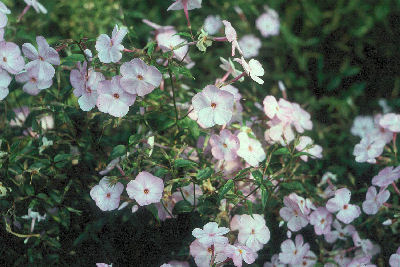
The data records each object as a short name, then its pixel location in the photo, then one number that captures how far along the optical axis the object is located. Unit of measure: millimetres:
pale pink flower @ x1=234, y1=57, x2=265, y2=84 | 510
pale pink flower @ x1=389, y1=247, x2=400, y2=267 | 553
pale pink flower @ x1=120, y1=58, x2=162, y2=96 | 500
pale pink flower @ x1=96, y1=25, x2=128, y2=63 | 502
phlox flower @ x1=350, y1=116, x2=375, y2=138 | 753
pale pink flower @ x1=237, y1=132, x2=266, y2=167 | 561
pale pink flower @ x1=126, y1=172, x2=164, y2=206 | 516
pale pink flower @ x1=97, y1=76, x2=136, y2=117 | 508
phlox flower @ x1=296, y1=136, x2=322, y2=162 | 599
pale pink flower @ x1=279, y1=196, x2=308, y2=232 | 569
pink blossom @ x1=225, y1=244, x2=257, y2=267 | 501
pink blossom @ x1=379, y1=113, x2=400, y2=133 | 617
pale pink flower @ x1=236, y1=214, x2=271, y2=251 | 549
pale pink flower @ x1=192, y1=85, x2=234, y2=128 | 512
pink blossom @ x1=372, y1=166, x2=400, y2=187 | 567
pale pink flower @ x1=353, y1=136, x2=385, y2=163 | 607
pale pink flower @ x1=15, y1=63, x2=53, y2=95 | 526
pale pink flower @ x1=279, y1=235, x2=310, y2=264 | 576
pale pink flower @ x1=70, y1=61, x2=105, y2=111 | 520
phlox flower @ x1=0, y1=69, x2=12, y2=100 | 527
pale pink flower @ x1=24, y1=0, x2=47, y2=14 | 568
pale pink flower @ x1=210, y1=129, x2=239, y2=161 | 551
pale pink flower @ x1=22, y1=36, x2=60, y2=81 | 512
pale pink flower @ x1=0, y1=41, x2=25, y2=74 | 521
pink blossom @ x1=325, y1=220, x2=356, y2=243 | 607
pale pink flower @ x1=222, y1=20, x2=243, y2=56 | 506
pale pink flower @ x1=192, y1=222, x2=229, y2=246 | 501
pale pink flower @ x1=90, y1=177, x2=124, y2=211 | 529
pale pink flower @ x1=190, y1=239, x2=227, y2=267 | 517
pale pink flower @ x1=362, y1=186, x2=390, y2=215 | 581
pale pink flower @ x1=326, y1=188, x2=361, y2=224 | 582
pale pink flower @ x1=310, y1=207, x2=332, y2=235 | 589
